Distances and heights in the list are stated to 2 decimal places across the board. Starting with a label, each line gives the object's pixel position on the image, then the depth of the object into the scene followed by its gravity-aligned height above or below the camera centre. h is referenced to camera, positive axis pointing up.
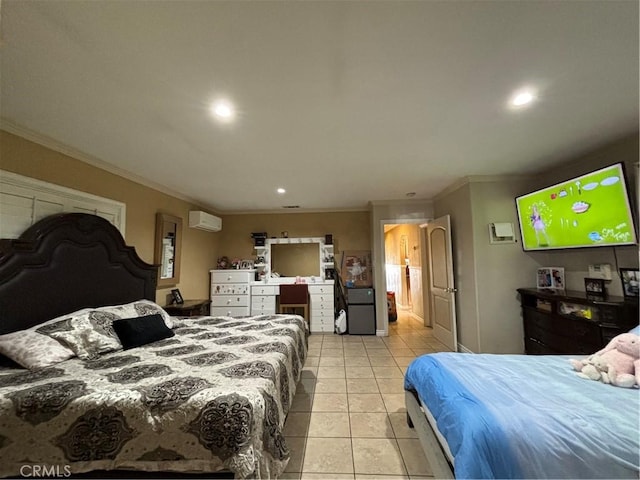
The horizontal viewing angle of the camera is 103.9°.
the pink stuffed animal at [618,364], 1.39 -0.61
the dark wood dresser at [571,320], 2.06 -0.56
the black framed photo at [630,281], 2.14 -0.18
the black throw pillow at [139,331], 2.04 -0.53
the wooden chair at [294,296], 4.78 -0.58
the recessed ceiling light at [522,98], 1.65 +1.12
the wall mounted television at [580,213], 2.07 +0.47
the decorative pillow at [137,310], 2.22 -0.40
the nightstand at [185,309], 3.51 -0.59
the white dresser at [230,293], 4.92 -0.52
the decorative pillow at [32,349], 1.60 -0.52
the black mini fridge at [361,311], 4.63 -0.86
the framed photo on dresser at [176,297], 3.73 -0.44
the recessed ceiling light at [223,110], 1.75 +1.13
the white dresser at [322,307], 4.89 -0.83
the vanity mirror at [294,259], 5.44 +0.14
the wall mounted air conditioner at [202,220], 4.33 +0.82
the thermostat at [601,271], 2.44 -0.10
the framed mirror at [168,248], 3.48 +0.28
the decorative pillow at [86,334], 1.79 -0.48
